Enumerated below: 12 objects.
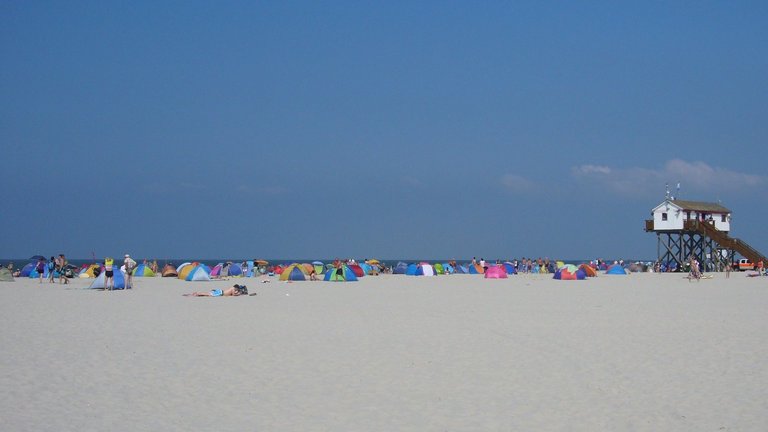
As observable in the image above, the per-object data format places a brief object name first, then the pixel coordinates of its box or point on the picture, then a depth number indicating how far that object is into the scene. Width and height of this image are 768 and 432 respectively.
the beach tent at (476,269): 58.28
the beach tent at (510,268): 57.50
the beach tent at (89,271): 41.25
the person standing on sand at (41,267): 38.16
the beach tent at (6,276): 36.94
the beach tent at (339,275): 39.84
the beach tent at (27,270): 44.85
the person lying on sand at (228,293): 24.98
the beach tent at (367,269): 53.33
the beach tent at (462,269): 59.38
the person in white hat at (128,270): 29.92
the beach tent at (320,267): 55.34
